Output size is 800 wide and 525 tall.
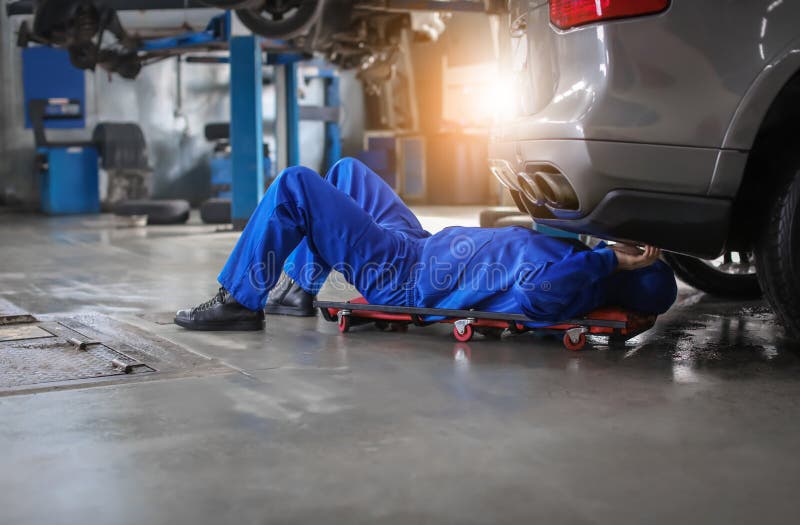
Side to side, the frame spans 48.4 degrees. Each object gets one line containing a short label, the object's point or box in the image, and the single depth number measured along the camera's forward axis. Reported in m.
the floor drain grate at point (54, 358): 2.64
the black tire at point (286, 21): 6.84
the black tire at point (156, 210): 9.63
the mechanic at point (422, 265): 2.86
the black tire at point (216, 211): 9.55
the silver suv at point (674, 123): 2.45
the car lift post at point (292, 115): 11.08
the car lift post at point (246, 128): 8.54
